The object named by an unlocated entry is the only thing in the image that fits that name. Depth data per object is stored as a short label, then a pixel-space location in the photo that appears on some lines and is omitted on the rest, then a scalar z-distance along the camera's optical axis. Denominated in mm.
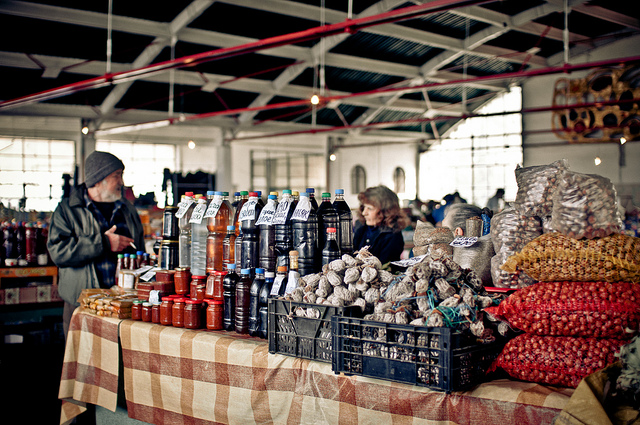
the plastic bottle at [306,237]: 2600
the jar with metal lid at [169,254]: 3311
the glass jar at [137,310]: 3080
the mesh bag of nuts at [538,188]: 2197
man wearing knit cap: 3850
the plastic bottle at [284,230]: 2619
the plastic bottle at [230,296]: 2646
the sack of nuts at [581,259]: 1799
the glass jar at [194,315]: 2773
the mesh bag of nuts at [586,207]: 1861
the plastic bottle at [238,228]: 2750
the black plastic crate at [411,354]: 1723
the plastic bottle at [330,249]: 2547
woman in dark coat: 4379
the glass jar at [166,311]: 2891
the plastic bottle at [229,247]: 2837
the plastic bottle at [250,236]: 2703
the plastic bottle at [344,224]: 2742
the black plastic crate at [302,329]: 2059
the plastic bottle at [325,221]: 2682
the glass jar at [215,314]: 2715
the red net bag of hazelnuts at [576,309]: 1736
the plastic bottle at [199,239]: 3008
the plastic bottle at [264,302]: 2479
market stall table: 1745
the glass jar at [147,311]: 3008
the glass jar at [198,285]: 2825
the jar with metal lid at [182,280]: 2965
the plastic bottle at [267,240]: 2660
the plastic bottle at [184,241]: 3295
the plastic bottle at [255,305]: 2520
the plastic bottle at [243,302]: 2580
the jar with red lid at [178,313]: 2842
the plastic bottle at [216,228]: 2955
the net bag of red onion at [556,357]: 1744
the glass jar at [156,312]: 2963
